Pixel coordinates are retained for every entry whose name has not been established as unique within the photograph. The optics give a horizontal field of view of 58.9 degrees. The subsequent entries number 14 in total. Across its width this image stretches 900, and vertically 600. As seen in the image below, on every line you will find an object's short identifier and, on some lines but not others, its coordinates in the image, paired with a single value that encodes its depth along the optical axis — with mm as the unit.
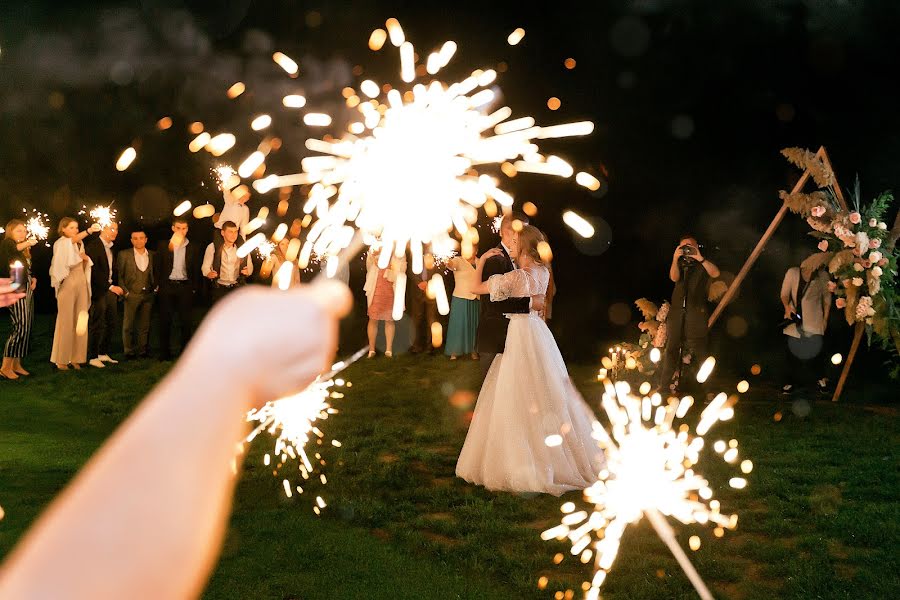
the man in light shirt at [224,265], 12492
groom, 6820
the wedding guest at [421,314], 13703
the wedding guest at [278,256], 11156
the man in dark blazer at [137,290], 12969
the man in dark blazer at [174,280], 13016
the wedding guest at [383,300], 13320
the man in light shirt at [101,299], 12445
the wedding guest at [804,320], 10406
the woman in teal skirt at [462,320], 13117
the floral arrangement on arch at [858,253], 9688
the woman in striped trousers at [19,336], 11078
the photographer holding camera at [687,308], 10062
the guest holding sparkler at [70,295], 11805
